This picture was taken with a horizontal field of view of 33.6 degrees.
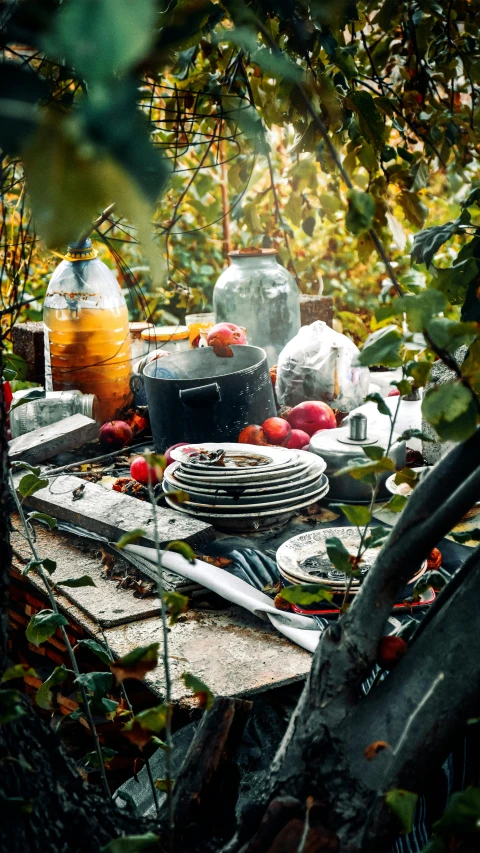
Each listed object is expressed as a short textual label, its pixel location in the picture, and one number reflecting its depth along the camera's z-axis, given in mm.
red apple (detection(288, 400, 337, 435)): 2389
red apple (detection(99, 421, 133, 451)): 2500
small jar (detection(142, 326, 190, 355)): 2912
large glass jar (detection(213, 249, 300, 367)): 2945
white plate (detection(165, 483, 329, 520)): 1815
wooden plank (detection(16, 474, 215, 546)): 1742
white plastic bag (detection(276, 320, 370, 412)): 2578
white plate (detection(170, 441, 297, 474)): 1891
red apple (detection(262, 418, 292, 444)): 2229
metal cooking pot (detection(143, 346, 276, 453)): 2168
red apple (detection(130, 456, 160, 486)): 2123
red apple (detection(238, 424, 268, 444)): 2201
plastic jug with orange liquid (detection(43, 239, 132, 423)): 2631
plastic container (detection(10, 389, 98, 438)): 2584
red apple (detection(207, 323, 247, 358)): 2471
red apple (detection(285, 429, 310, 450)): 2268
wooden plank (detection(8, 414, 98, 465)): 2312
